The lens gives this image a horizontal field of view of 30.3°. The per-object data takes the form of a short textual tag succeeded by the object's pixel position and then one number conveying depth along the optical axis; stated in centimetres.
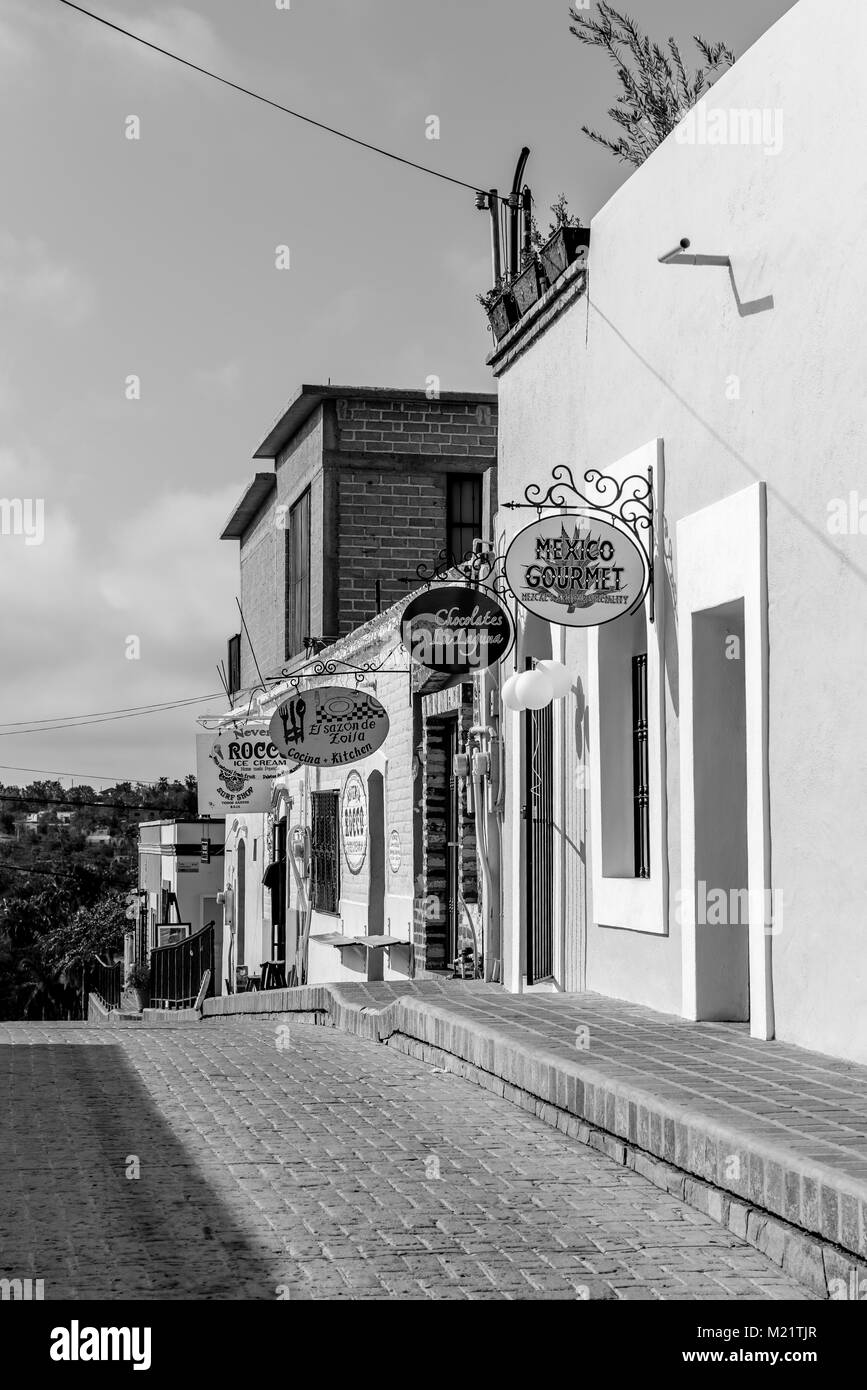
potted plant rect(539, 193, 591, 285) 1115
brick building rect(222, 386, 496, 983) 1470
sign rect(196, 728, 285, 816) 1944
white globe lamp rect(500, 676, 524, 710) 1109
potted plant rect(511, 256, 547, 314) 1202
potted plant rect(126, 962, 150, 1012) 2724
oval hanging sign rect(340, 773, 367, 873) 1684
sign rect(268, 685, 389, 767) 1450
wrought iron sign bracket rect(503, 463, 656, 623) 972
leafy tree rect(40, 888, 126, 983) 4728
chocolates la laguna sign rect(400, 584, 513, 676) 1153
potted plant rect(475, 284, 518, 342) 1271
